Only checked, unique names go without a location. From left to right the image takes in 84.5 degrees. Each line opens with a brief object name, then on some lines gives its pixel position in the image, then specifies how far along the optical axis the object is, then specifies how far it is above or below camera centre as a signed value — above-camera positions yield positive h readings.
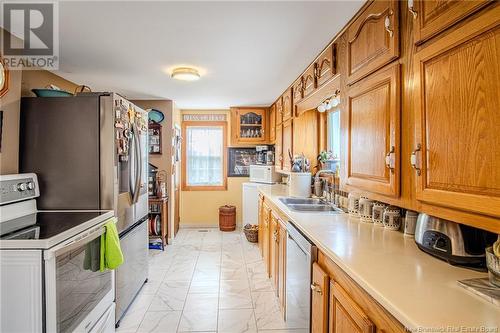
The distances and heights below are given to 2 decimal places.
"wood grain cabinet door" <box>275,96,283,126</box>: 3.80 +0.79
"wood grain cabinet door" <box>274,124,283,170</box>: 3.88 +0.27
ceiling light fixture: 2.68 +0.92
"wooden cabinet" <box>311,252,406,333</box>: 0.91 -0.54
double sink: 2.39 -0.36
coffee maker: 4.60 +0.20
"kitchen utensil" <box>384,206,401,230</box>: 1.57 -0.30
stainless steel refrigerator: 2.04 +0.13
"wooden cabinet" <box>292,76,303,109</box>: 2.86 +0.82
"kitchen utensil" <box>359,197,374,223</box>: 1.78 -0.29
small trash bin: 4.93 -0.95
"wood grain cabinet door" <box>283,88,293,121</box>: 3.30 +0.77
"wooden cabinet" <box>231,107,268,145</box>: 4.70 +0.70
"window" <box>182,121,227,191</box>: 5.20 +0.19
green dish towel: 1.80 -0.56
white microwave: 4.32 -0.13
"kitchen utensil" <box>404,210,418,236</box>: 1.44 -0.29
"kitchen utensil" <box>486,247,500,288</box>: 0.84 -0.31
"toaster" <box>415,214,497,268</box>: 1.04 -0.29
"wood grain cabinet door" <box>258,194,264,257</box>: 3.53 -0.79
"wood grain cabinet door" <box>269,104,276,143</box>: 4.36 +0.70
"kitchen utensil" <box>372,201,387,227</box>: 1.68 -0.29
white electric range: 1.31 -0.52
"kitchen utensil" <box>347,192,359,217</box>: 1.97 -0.28
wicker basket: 4.25 -1.05
